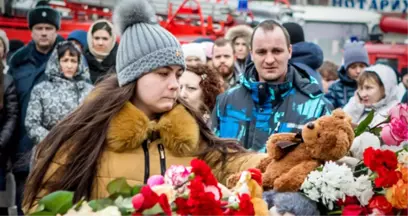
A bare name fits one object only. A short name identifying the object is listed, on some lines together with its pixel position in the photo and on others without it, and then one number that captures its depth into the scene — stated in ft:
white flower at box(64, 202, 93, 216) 9.88
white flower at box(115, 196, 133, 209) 10.04
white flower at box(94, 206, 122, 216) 9.78
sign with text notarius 78.33
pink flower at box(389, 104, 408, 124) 14.58
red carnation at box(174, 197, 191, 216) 10.30
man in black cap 26.81
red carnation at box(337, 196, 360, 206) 12.72
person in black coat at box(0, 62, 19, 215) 26.43
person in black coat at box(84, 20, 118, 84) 28.73
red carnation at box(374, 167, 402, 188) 12.73
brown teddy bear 12.59
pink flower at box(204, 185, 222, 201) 10.48
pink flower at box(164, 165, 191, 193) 10.53
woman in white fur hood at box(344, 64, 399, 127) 26.94
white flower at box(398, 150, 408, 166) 13.58
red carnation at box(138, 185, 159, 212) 9.86
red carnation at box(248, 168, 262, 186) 11.76
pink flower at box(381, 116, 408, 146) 14.32
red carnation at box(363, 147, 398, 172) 12.78
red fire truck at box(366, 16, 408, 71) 57.82
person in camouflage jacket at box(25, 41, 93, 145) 25.12
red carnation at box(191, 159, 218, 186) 10.55
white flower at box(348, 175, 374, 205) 12.78
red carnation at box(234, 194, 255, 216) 10.64
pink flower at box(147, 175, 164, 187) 10.69
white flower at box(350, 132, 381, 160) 13.60
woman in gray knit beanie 13.70
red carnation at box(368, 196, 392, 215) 12.84
